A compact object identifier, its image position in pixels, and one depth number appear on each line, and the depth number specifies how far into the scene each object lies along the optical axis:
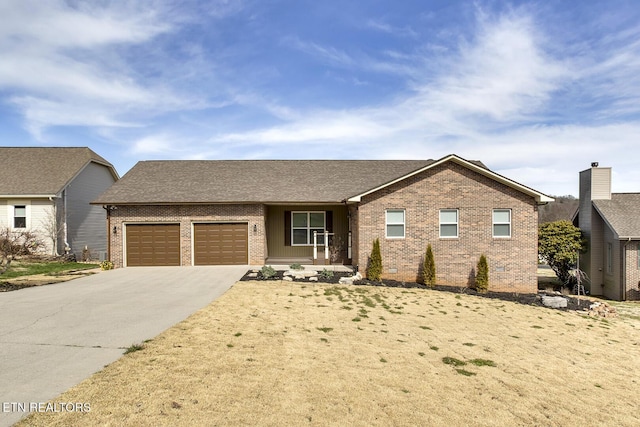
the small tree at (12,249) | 14.06
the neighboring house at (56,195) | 21.52
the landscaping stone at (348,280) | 14.53
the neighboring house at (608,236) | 16.61
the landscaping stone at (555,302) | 13.27
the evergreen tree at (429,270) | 14.95
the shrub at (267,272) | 14.79
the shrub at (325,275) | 14.98
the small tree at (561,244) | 17.88
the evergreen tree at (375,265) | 15.22
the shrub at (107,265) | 17.25
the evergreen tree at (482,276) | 14.83
